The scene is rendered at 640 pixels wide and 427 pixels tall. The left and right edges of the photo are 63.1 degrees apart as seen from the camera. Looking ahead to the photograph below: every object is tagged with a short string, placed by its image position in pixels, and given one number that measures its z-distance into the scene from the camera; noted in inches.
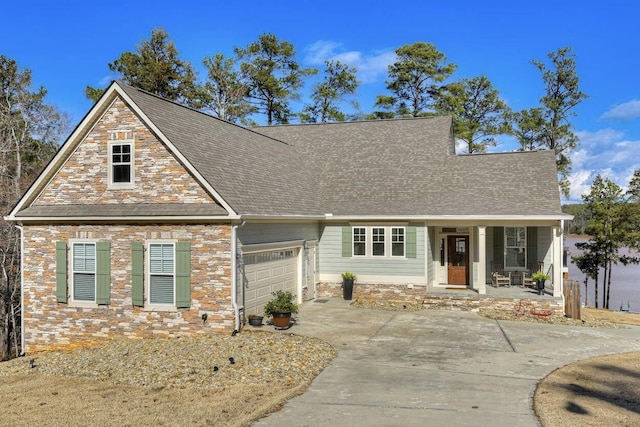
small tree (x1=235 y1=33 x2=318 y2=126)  1583.4
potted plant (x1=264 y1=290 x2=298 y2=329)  571.2
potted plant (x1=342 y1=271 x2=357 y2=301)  784.3
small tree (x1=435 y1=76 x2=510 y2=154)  1523.1
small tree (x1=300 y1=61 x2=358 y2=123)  1647.4
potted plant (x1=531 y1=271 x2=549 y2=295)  731.4
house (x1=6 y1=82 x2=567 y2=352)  564.1
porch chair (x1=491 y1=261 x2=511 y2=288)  792.3
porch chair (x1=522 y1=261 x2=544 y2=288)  784.9
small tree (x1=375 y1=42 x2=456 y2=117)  1530.5
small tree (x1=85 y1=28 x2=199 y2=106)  1453.0
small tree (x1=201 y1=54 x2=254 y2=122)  1539.1
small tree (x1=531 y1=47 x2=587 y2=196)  1497.3
